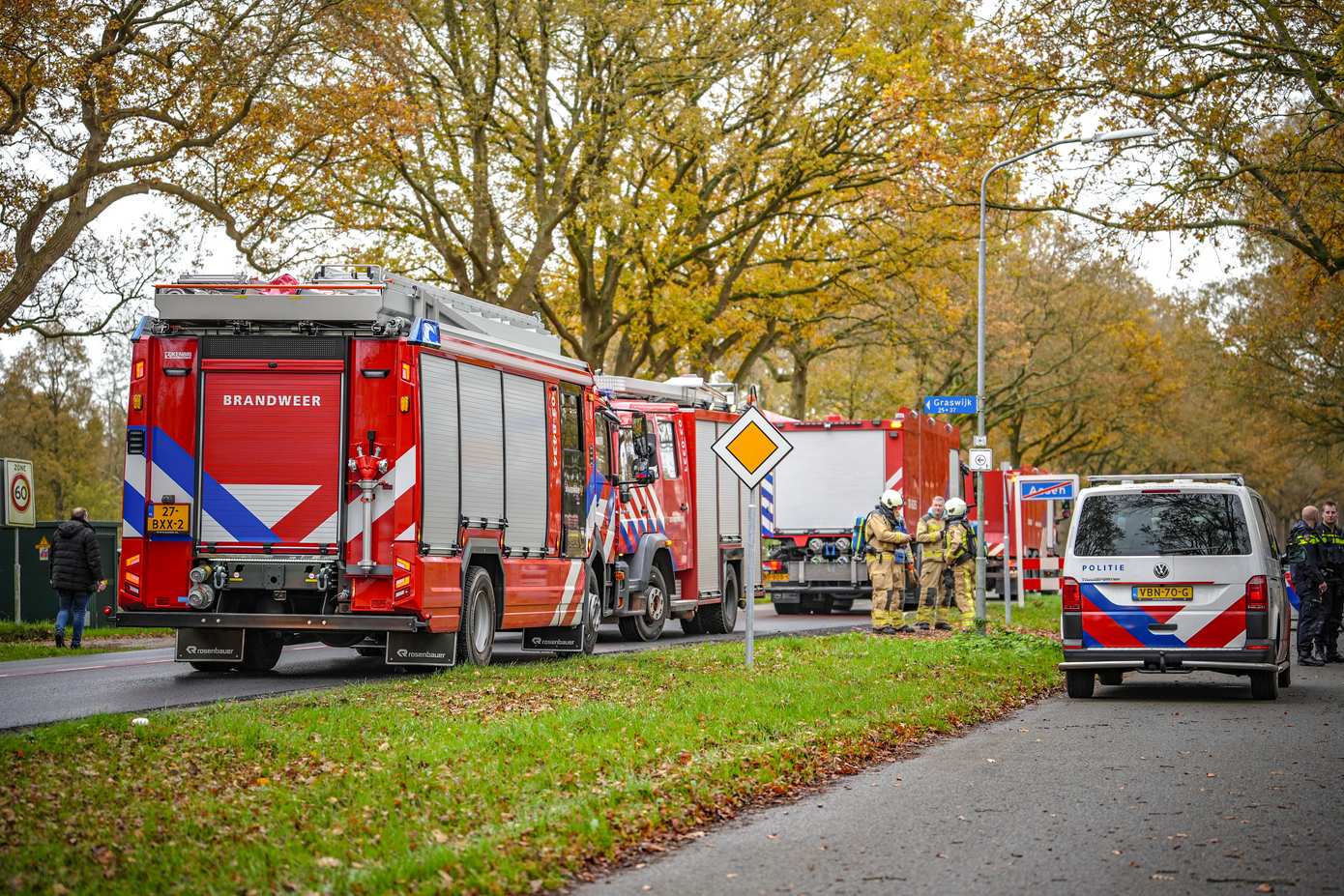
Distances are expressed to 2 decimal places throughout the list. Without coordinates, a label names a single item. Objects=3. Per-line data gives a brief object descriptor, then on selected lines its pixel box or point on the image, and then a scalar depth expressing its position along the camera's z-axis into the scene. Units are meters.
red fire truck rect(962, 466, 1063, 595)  37.88
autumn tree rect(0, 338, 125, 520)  56.53
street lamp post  20.94
